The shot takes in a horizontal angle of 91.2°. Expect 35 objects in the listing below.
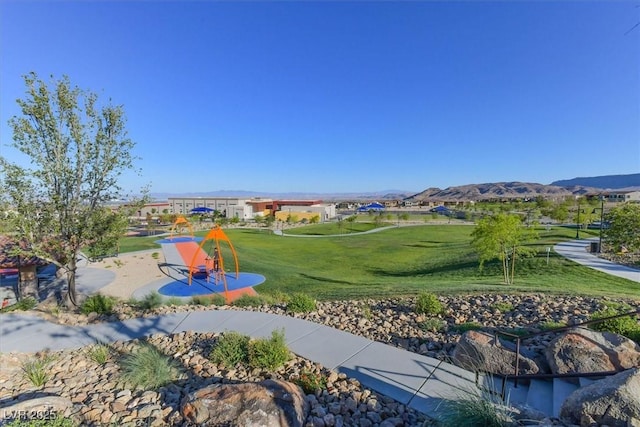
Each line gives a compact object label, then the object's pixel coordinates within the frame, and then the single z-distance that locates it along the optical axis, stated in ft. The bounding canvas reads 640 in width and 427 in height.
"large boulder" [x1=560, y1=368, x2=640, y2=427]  10.10
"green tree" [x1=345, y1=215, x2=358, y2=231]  179.03
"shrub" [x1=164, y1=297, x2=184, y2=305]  31.95
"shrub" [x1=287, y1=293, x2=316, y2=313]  26.86
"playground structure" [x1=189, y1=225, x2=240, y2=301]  53.83
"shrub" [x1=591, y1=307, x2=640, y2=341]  17.60
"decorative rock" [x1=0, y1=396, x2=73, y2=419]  11.84
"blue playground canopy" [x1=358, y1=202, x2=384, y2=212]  253.69
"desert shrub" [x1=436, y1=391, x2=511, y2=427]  10.68
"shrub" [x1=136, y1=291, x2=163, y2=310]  29.81
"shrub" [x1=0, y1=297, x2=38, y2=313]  30.85
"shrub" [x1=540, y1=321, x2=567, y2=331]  20.12
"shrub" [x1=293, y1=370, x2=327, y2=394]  14.76
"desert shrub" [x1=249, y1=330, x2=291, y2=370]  16.94
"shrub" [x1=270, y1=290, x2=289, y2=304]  30.72
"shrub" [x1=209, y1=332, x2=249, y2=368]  17.67
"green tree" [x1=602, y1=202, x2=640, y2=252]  52.70
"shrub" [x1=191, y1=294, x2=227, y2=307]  32.02
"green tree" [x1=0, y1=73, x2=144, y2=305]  26.91
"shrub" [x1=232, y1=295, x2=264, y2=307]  30.37
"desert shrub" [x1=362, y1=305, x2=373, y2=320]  25.20
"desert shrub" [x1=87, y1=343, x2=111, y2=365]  18.72
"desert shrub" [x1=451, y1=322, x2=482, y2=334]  21.45
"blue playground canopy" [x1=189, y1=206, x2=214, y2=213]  188.03
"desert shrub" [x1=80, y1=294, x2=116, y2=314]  28.60
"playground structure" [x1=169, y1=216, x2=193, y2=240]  119.18
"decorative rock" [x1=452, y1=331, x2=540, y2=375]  15.74
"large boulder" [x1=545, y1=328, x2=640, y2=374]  14.65
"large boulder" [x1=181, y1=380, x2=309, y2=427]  11.78
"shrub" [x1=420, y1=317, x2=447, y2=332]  22.02
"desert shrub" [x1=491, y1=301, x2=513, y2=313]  25.85
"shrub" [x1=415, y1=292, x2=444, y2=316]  25.22
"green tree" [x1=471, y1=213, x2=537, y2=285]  46.29
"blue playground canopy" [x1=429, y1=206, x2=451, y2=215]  263.35
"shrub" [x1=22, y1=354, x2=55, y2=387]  16.48
